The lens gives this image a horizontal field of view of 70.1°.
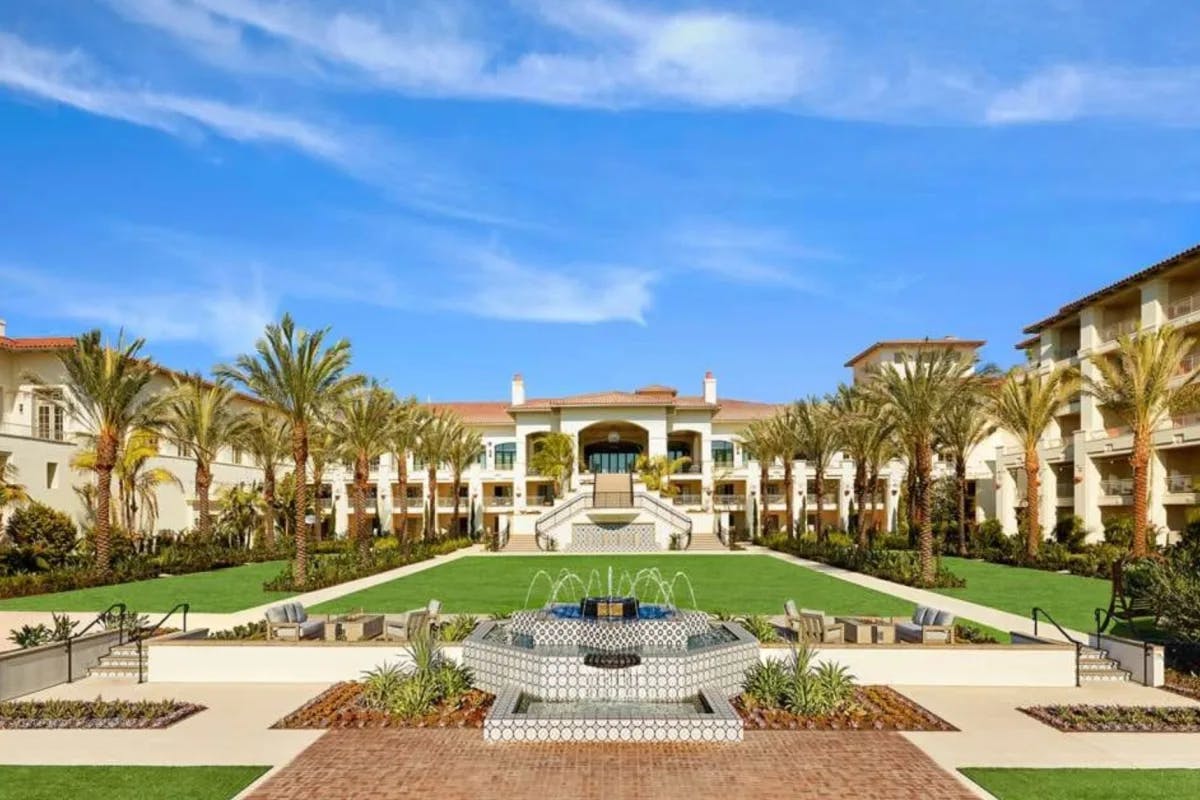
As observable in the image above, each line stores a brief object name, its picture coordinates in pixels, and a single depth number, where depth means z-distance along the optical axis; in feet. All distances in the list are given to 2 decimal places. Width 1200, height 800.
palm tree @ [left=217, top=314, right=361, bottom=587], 92.53
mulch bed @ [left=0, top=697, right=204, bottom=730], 36.24
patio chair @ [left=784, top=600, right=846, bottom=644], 50.14
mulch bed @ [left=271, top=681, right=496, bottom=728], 36.22
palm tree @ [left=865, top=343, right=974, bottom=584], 94.27
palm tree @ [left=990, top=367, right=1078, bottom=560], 131.64
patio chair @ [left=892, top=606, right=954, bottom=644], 48.98
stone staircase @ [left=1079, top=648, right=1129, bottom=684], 45.73
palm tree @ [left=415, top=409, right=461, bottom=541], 159.43
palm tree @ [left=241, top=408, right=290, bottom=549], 147.64
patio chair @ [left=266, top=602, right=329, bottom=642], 49.26
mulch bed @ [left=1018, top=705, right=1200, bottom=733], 35.81
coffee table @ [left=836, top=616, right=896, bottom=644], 48.62
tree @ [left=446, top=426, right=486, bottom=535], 174.19
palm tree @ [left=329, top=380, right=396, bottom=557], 130.00
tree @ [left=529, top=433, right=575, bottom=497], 185.88
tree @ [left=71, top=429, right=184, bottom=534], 123.85
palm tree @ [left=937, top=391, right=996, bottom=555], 141.79
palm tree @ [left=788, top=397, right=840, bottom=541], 145.18
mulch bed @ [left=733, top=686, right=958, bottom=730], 36.17
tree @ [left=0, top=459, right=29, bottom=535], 96.30
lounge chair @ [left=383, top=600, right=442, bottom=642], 50.59
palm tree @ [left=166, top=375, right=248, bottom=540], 136.15
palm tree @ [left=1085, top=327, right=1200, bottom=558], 101.30
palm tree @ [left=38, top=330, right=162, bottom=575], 100.68
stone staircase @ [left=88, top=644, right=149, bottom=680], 46.31
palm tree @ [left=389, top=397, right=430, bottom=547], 143.13
